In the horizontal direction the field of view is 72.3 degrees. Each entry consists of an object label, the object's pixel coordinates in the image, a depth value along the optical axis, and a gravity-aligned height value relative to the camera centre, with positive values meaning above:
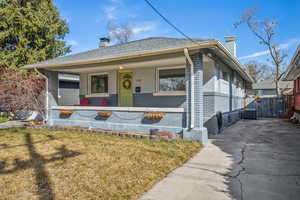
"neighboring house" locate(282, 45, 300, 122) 8.13 +1.35
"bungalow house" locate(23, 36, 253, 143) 6.12 +0.70
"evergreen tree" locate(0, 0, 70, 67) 13.59 +4.84
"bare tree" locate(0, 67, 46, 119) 10.10 +0.42
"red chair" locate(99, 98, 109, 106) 9.97 -0.01
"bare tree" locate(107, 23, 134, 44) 27.31 +9.40
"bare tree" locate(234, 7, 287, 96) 23.04 +8.01
